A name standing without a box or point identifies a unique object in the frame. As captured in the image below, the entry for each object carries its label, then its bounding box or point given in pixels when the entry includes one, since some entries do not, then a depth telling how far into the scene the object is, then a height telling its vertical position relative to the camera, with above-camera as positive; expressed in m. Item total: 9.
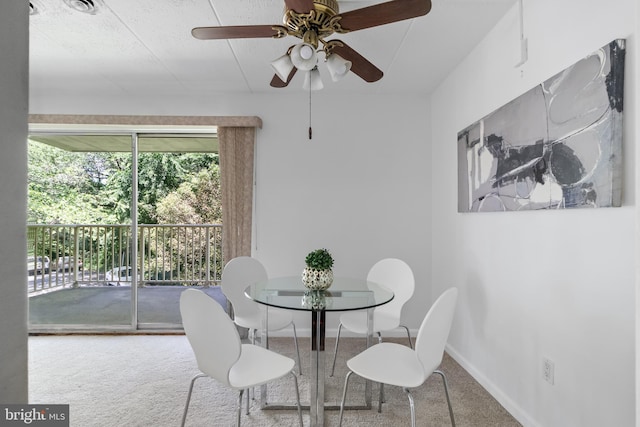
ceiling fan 1.49 +0.95
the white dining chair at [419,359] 1.54 -0.77
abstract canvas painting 1.36 +0.39
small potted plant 2.14 -0.34
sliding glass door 3.68 -0.01
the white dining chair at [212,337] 1.48 -0.54
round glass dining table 1.84 -0.49
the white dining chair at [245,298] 2.54 -0.64
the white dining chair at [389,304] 2.51 -0.65
